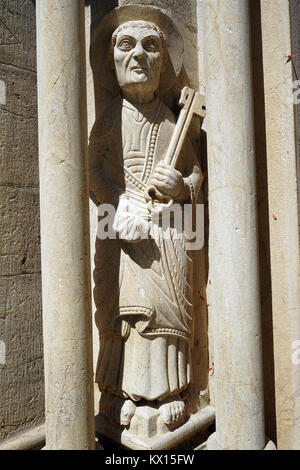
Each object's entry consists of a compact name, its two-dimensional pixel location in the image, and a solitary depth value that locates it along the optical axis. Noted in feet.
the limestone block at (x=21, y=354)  7.25
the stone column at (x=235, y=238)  7.07
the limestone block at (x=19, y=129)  7.36
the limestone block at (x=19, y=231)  7.29
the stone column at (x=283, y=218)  7.64
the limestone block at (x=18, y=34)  7.44
